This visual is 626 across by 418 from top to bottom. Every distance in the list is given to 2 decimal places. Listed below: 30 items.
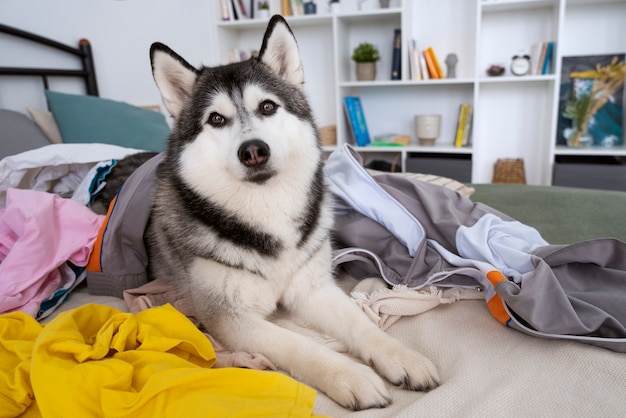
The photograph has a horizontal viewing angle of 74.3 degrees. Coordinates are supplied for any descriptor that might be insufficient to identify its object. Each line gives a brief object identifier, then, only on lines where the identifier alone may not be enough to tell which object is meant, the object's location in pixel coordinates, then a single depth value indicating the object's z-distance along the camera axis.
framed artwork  3.23
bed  0.74
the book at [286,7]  3.55
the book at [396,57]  3.42
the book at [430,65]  3.39
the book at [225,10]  3.64
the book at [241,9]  3.65
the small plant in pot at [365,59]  3.48
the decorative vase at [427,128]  3.53
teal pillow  2.21
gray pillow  1.81
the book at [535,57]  3.18
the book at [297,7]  3.52
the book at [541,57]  3.15
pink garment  1.15
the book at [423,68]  3.40
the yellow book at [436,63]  3.37
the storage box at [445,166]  3.36
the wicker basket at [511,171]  3.49
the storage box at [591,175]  2.97
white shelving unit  3.22
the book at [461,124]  3.48
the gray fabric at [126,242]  1.34
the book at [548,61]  3.15
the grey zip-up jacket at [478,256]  0.94
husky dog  1.07
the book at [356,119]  3.62
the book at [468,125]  3.48
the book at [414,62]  3.35
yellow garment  0.72
